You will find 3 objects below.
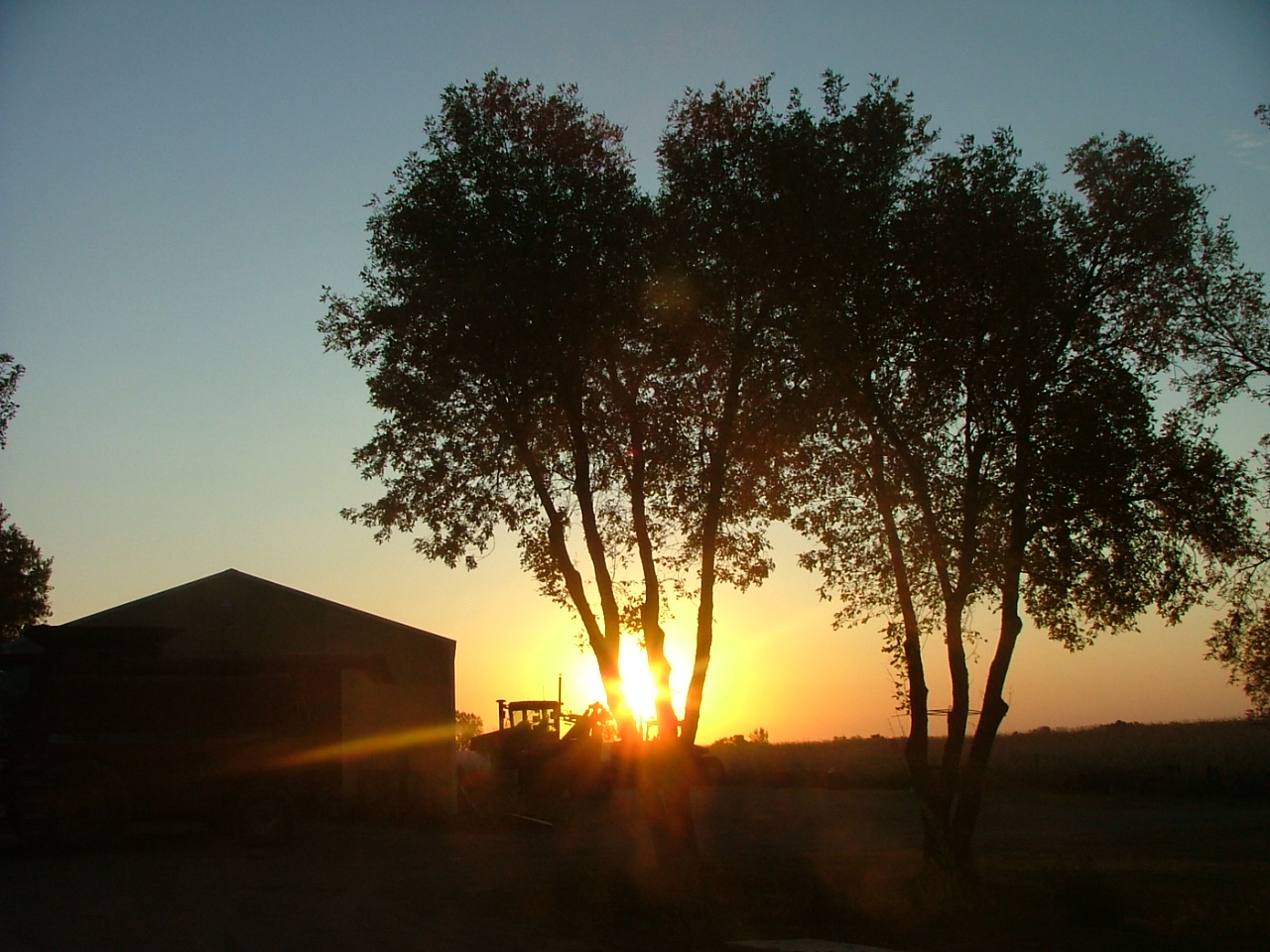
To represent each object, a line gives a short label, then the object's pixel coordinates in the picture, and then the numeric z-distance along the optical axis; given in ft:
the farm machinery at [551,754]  108.47
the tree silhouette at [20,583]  145.07
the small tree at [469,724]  224.22
